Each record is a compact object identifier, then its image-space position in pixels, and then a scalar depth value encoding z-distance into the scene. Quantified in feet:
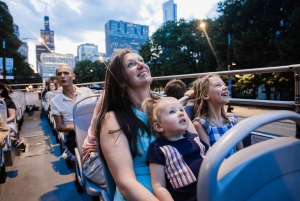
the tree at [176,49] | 86.84
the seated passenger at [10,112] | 12.00
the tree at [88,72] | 159.53
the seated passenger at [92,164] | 6.07
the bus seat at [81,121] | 7.42
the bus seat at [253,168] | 2.29
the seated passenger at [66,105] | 9.78
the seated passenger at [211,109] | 5.97
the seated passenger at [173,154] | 3.78
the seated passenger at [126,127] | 3.91
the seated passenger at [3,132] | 9.01
